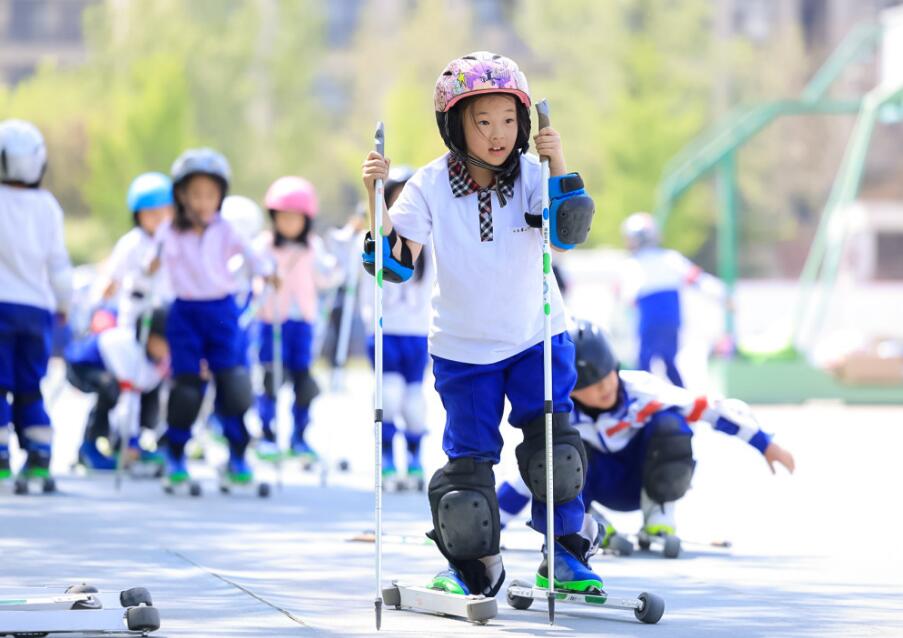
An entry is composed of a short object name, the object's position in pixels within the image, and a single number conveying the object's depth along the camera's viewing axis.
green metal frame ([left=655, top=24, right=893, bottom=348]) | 24.91
